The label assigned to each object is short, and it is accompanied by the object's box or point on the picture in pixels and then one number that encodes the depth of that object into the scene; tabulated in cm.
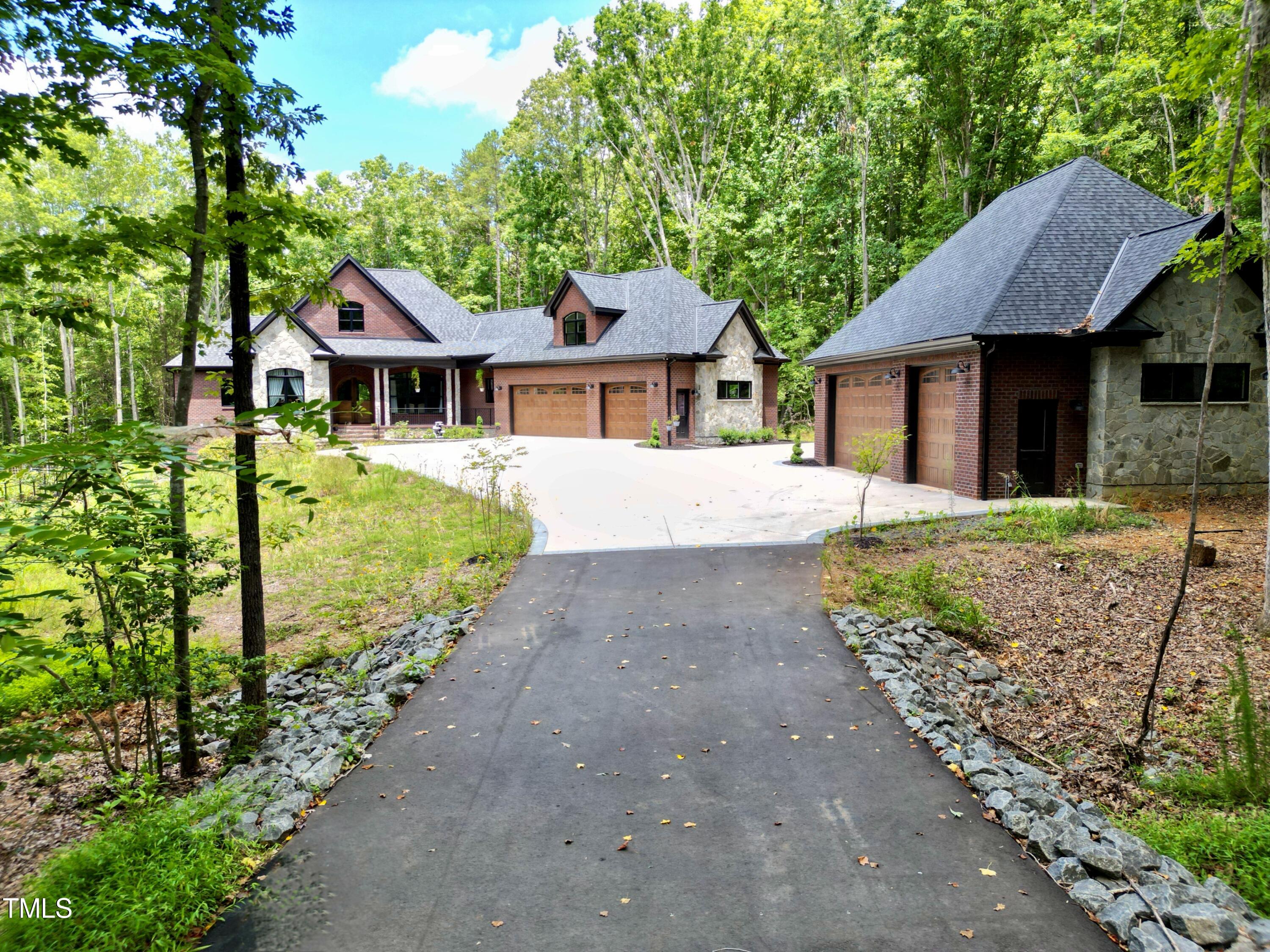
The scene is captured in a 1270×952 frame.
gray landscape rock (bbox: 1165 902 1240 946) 298
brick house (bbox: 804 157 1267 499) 1398
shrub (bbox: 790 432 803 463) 2205
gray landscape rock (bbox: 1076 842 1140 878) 347
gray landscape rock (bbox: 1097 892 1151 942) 313
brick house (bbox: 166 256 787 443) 2922
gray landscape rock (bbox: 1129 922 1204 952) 296
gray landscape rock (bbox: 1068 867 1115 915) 331
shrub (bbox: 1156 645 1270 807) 425
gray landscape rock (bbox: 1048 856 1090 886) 349
